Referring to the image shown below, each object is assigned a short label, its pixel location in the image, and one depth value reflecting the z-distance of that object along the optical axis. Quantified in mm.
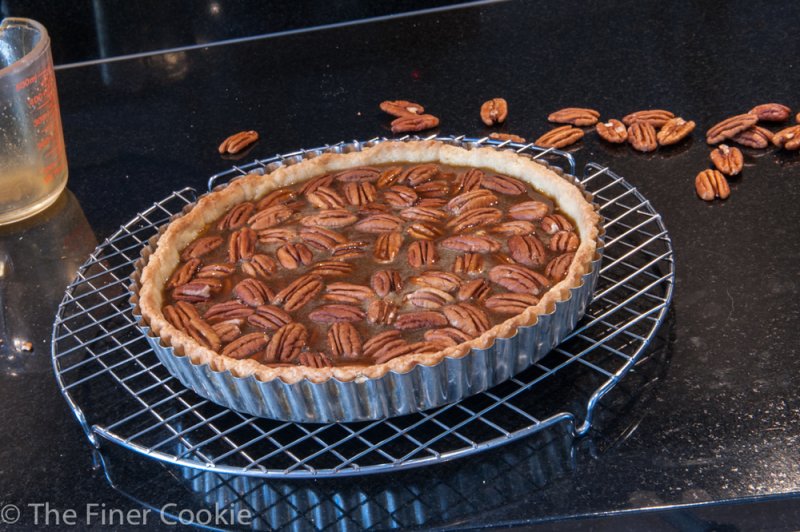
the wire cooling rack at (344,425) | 1157
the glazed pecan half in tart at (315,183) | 1316
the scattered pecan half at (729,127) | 1361
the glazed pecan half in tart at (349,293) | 1217
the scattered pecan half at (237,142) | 1421
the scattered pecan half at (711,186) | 1315
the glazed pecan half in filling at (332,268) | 1239
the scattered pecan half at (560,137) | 1384
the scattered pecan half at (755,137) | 1357
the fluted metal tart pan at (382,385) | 1148
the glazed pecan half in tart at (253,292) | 1223
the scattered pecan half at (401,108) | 1440
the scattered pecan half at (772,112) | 1378
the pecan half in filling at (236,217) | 1292
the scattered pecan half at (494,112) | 1419
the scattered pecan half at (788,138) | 1346
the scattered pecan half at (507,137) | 1385
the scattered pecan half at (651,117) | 1392
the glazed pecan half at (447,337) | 1175
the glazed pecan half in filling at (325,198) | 1299
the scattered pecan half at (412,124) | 1421
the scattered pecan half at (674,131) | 1370
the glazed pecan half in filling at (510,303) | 1195
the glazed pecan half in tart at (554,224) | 1255
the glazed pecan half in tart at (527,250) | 1231
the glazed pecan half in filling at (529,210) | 1268
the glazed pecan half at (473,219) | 1268
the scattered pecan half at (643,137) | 1368
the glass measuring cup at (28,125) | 1326
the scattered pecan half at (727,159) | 1335
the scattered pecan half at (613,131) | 1381
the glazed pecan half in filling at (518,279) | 1209
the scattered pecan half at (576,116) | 1405
